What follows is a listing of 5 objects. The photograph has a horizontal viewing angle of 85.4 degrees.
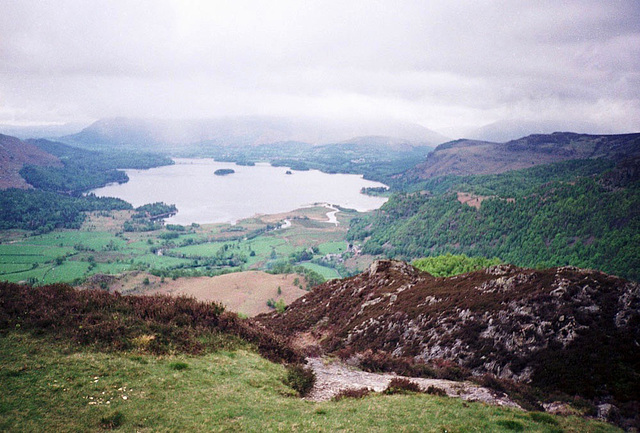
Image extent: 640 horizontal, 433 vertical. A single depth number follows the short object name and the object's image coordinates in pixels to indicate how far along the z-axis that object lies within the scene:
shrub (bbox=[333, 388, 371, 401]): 17.59
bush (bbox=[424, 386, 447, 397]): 17.58
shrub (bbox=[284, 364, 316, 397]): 19.02
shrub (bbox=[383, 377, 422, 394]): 18.20
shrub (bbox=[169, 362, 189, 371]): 17.83
